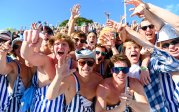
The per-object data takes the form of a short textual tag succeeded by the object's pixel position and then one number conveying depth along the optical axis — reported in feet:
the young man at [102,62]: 7.29
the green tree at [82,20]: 90.09
